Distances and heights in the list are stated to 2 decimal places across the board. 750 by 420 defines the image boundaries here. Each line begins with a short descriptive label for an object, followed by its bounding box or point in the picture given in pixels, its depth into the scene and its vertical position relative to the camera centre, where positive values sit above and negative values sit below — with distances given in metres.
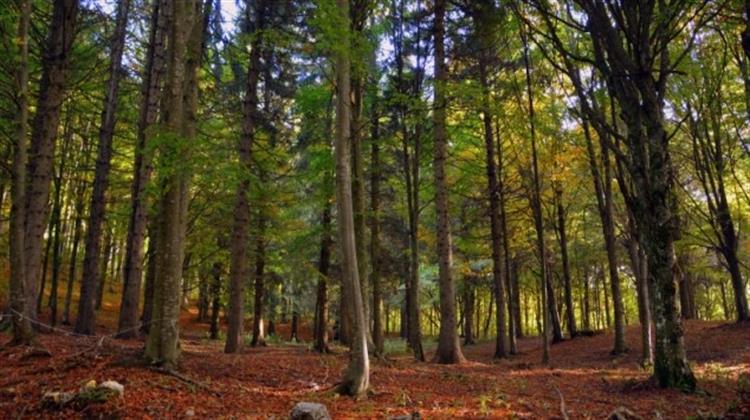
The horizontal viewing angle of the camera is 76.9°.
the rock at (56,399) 5.01 -1.07
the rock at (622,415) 5.11 -1.25
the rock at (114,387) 5.22 -0.98
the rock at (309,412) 4.56 -1.09
